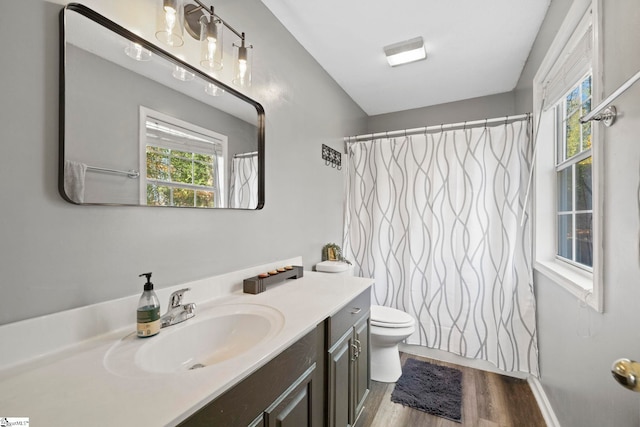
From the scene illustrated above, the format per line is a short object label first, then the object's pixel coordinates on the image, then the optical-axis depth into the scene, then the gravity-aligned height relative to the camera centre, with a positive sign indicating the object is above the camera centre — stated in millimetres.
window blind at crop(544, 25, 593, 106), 1263 +761
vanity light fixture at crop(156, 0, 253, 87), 1041 +760
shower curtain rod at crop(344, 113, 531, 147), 2131 +747
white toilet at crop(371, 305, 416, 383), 1969 -908
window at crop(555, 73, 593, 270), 1406 +199
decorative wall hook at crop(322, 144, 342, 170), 2383 +516
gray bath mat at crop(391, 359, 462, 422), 1782 -1263
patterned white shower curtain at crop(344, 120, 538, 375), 2123 -184
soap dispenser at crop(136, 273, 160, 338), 880 -319
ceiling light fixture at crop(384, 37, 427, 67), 1983 +1204
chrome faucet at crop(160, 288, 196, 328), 994 -363
